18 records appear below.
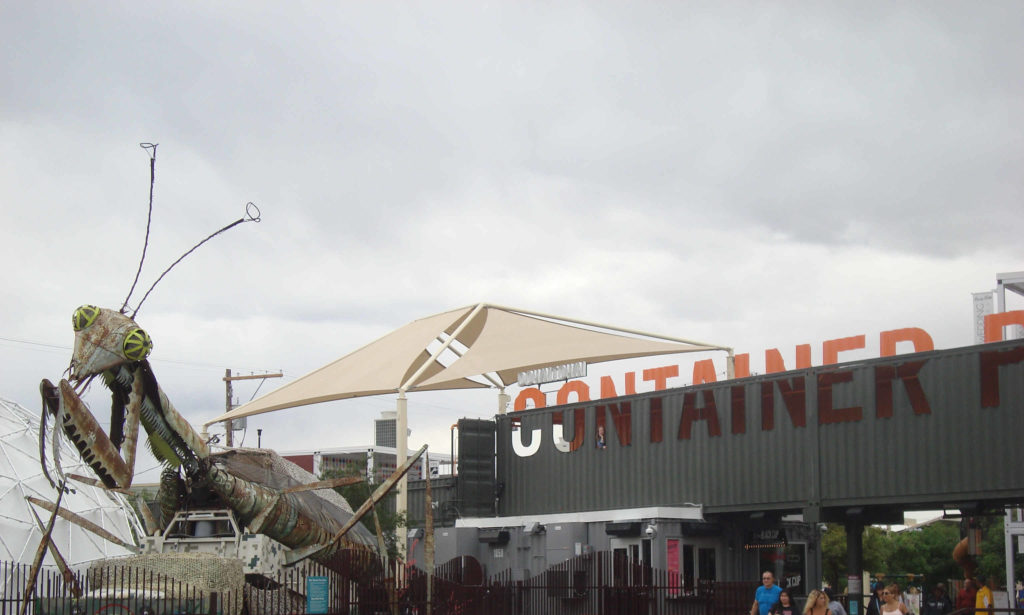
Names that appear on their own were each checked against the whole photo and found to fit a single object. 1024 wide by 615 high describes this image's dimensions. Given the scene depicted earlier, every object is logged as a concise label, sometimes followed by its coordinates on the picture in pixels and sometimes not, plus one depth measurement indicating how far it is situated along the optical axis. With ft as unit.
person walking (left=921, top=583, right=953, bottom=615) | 78.38
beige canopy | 116.37
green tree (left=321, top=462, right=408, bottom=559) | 102.17
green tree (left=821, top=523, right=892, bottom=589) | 204.74
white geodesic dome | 109.09
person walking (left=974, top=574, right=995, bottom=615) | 67.72
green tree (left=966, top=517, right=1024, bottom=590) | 202.43
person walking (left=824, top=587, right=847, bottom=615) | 67.35
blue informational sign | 64.90
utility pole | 218.18
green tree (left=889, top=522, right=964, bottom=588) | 252.62
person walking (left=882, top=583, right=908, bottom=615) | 58.03
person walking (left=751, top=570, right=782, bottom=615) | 62.18
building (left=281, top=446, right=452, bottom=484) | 228.63
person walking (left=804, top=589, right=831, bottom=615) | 55.26
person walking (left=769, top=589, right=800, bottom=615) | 59.16
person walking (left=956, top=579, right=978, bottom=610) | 71.77
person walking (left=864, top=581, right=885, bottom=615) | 85.04
